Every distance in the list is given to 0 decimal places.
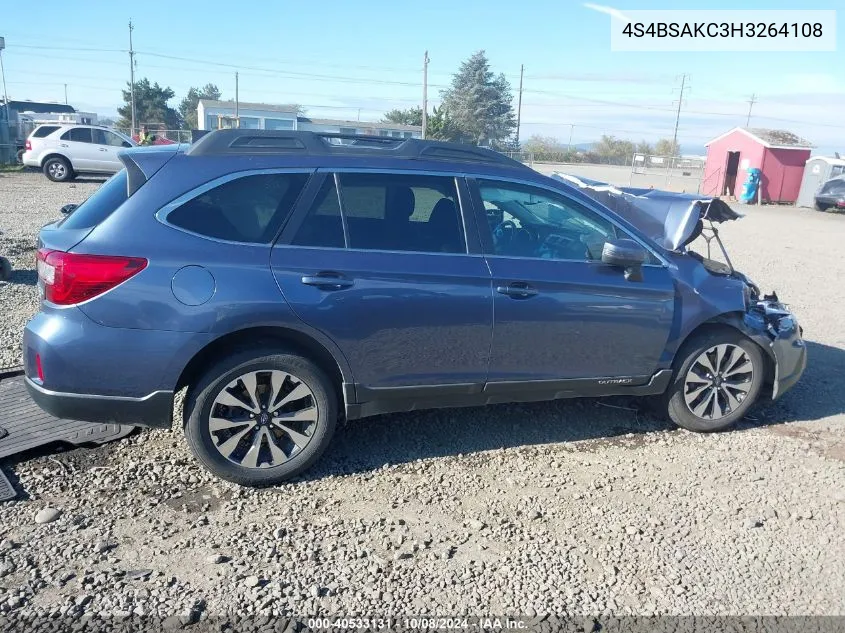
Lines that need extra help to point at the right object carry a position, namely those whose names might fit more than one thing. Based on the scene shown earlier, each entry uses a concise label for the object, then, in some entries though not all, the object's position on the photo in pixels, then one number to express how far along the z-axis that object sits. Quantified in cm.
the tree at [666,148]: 7944
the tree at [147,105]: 7156
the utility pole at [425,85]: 4528
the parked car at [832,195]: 2533
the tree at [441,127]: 5269
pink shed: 2842
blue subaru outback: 342
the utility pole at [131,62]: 6088
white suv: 2119
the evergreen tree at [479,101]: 7031
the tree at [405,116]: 7142
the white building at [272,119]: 5097
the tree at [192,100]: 8757
